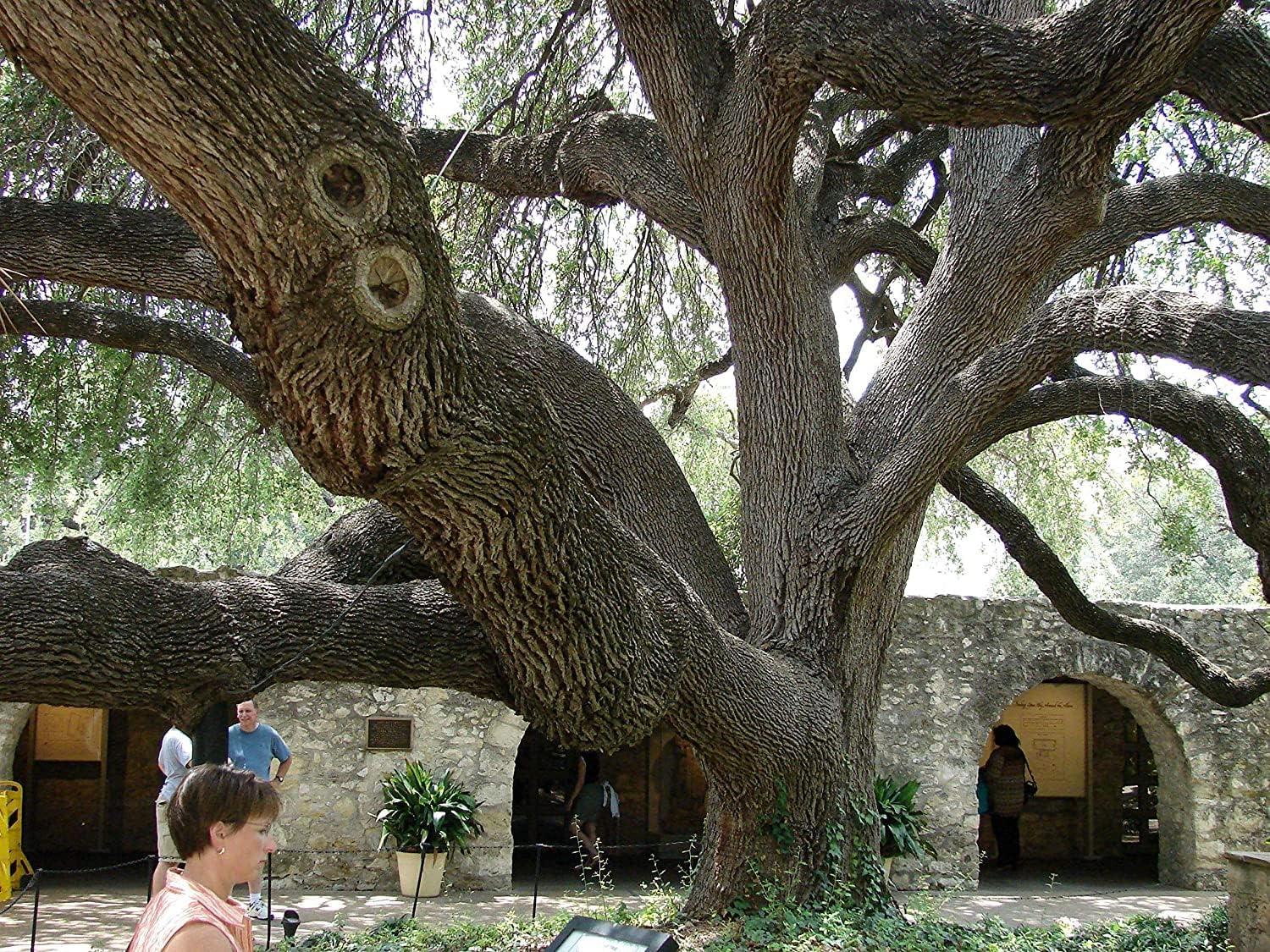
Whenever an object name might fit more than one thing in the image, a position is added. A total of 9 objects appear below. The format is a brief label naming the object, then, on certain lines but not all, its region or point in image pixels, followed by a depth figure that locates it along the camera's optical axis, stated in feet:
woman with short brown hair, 6.88
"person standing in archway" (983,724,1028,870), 37.19
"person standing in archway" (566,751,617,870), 30.68
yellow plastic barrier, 28.32
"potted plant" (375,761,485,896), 28.71
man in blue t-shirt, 22.71
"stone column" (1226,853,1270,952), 18.12
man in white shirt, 22.16
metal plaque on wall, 30.37
